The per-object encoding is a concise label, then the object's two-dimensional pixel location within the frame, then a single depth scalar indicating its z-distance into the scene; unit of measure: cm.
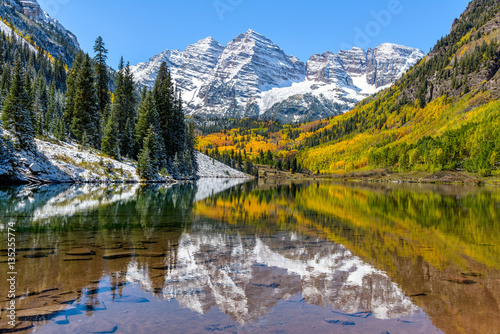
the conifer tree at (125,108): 8162
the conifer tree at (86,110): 7562
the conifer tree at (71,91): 7881
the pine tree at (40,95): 10309
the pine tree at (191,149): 12662
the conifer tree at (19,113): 5272
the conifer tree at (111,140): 7400
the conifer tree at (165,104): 9662
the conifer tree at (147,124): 8350
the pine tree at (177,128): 10432
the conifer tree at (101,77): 8315
